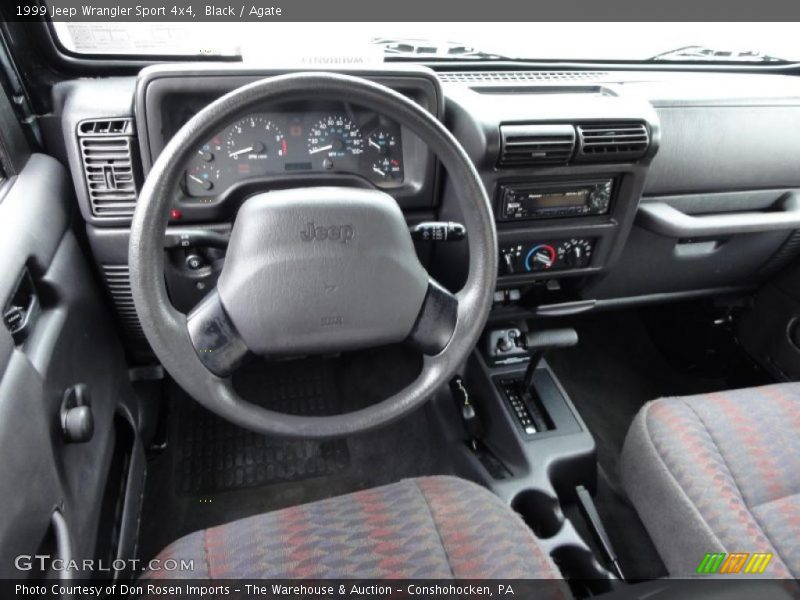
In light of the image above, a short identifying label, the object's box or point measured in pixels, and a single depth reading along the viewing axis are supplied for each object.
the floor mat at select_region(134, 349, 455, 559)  1.65
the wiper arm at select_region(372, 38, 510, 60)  1.54
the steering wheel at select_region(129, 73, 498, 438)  0.87
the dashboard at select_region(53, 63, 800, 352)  1.20
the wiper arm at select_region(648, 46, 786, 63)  1.81
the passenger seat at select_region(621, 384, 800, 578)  1.09
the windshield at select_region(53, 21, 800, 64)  1.25
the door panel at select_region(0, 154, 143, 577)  0.86
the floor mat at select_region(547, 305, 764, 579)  2.08
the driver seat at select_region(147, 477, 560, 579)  0.97
